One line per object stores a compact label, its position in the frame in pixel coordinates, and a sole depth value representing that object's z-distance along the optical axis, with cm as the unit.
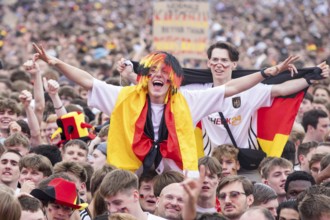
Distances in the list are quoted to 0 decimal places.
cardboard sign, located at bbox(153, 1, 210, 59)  2141
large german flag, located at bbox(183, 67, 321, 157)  1332
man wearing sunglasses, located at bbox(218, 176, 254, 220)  1102
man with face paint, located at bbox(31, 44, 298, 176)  1139
